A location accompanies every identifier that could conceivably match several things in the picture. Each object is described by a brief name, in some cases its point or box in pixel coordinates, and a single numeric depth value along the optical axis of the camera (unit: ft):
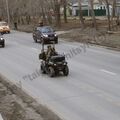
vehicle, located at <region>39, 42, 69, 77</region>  69.84
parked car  219.20
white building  430.20
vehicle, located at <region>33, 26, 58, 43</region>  145.59
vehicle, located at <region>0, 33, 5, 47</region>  138.79
